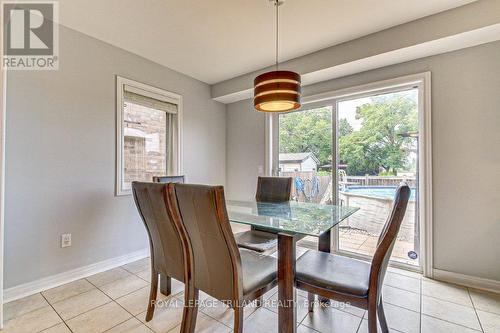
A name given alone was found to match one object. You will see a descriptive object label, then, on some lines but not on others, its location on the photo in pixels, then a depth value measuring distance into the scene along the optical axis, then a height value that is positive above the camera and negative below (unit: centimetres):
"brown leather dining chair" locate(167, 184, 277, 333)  121 -49
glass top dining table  137 -39
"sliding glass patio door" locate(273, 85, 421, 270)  263 +9
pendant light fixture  168 +58
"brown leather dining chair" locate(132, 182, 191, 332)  145 -45
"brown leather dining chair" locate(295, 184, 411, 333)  124 -65
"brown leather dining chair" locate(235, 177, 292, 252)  211 -36
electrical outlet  228 -71
